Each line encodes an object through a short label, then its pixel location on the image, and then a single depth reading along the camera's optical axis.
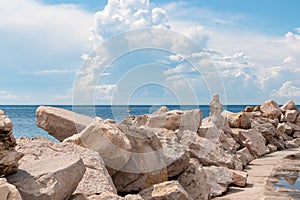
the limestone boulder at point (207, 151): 8.93
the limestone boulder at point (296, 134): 17.84
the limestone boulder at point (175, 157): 6.65
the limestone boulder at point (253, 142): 12.79
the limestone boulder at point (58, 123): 6.79
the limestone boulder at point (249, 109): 20.03
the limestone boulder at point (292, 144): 15.71
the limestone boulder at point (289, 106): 20.04
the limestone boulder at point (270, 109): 18.69
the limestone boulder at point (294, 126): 18.30
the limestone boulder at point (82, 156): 4.88
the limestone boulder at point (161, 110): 10.94
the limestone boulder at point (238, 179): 8.14
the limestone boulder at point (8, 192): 3.30
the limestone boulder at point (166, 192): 5.33
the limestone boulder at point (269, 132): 15.06
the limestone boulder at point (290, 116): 18.83
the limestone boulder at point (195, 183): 6.60
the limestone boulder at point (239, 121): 14.56
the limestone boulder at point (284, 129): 17.30
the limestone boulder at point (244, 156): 10.99
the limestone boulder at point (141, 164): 6.11
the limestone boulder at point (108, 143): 5.91
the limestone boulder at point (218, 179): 7.43
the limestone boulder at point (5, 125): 4.11
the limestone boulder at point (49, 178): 3.82
